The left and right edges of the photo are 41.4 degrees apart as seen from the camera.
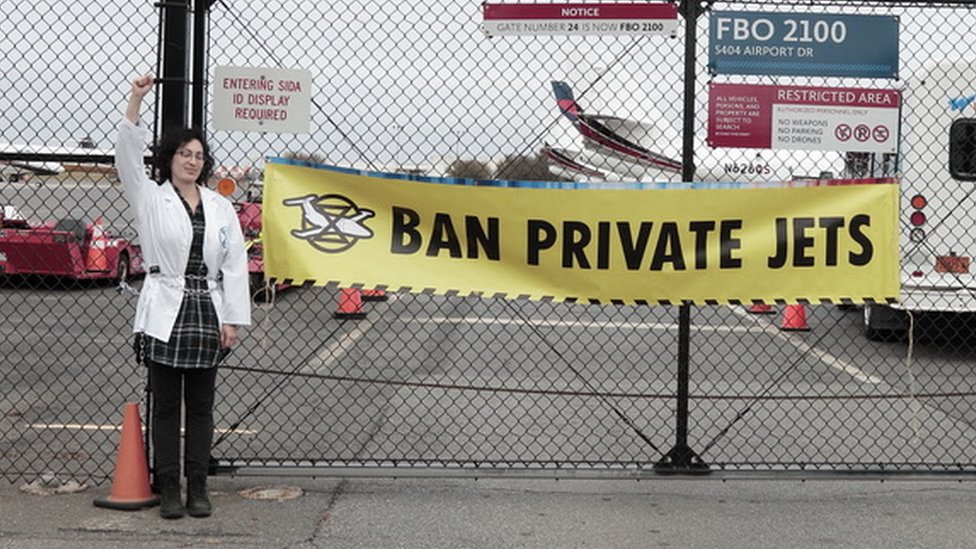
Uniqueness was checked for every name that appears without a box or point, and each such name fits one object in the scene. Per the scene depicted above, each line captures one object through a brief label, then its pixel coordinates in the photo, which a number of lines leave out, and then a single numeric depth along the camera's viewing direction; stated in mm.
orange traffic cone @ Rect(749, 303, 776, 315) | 17453
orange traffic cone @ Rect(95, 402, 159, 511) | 6074
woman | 5762
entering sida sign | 6211
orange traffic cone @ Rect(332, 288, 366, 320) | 16047
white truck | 12344
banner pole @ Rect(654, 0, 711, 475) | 6414
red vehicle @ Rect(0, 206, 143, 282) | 18250
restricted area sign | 6344
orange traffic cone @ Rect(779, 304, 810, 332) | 15531
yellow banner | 6371
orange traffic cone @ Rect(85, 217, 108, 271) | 18688
